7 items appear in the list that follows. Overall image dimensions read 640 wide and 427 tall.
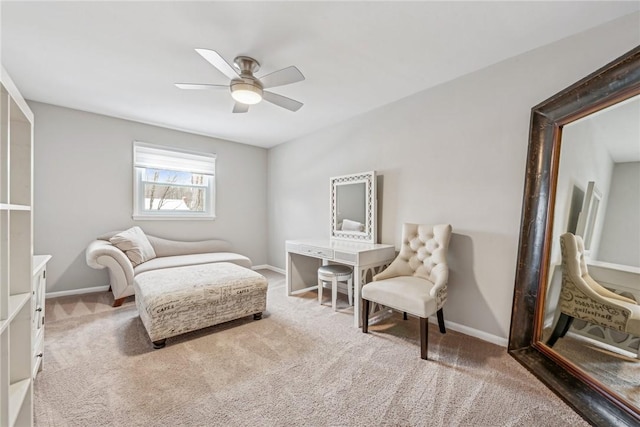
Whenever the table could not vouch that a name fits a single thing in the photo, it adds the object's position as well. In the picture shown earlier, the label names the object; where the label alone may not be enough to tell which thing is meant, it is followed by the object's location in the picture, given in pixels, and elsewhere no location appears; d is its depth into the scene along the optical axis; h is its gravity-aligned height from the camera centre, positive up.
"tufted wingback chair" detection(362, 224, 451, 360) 2.05 -0.67
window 3.92 +0.23
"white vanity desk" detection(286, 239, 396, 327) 2.64 -0.60
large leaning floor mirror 1.50 -0.23
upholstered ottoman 2.14 -0.88
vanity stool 2.97 -0.82
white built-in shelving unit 1.09 -0.32
